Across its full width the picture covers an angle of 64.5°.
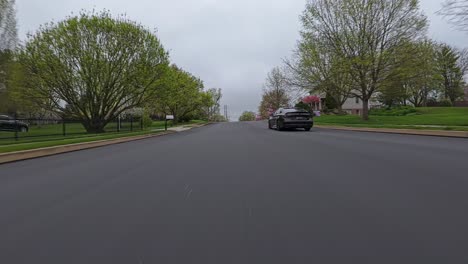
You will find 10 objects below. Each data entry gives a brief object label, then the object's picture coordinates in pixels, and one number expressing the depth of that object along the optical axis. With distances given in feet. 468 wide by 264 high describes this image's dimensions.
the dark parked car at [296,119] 81.35
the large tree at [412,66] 99.76
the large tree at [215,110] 329.72
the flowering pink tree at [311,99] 243.60
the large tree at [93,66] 89.61
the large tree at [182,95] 103.35
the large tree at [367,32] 100.42
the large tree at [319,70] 109.70
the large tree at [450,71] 205.54
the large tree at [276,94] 256.32
